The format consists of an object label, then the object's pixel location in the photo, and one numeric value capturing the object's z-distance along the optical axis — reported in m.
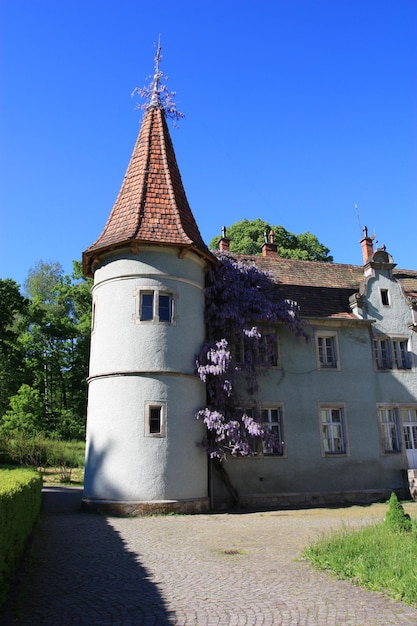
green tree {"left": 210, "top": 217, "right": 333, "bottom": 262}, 38.09
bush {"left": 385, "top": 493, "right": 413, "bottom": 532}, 9.59
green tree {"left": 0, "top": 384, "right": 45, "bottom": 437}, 31.53
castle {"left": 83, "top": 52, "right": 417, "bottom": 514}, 14.73
